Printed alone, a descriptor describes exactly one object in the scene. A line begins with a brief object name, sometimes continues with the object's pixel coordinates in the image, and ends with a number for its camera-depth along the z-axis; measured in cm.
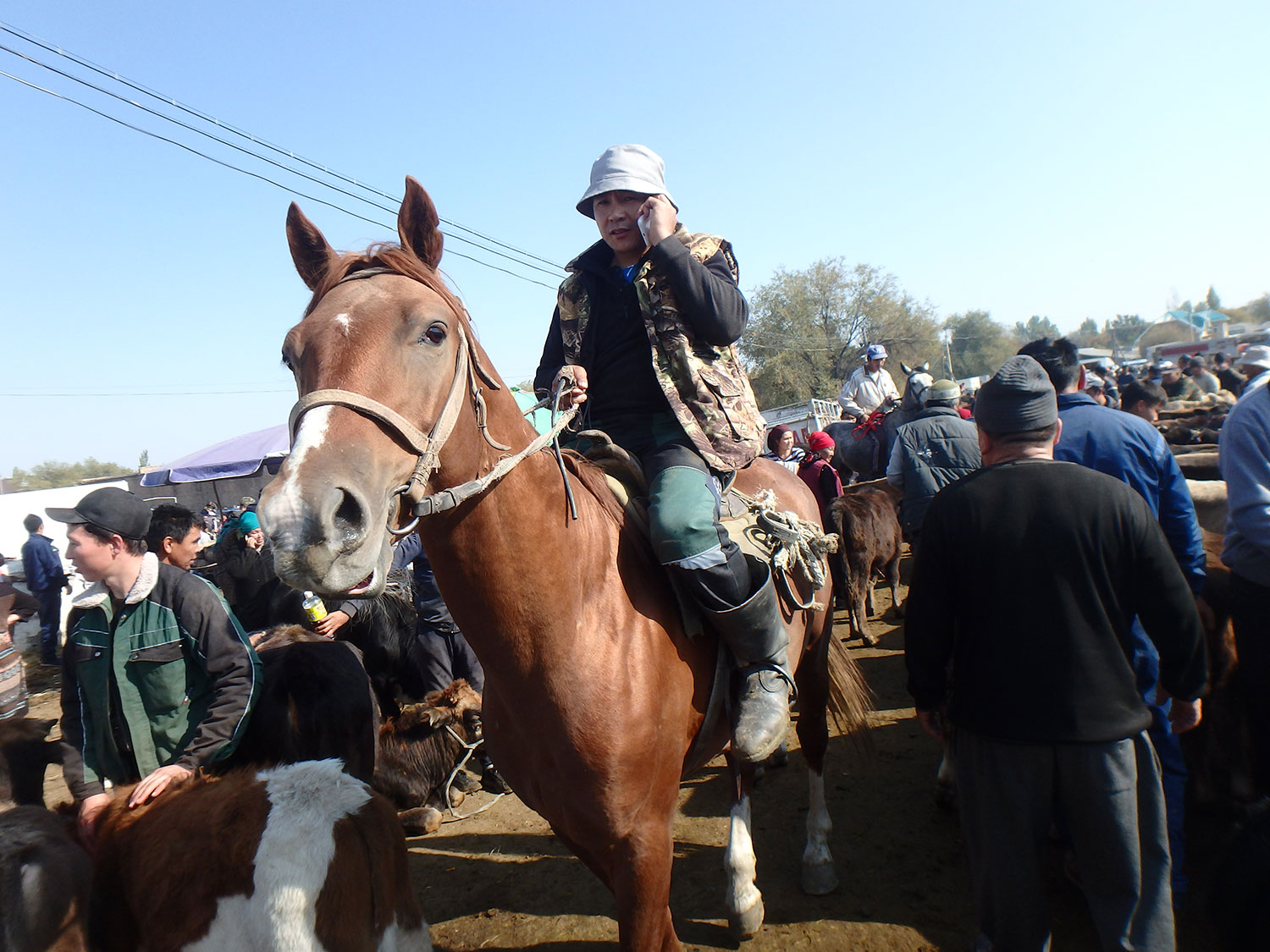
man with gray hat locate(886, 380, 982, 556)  514
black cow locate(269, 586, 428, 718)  584
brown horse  134
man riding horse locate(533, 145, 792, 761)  231
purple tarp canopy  1373
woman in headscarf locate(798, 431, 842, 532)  859
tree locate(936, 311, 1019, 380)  7144
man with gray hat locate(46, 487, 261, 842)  285
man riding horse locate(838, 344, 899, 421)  1025
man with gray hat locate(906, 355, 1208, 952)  206
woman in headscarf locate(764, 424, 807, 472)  920
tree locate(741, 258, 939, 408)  4541
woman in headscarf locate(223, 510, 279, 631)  628
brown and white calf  207
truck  1577
